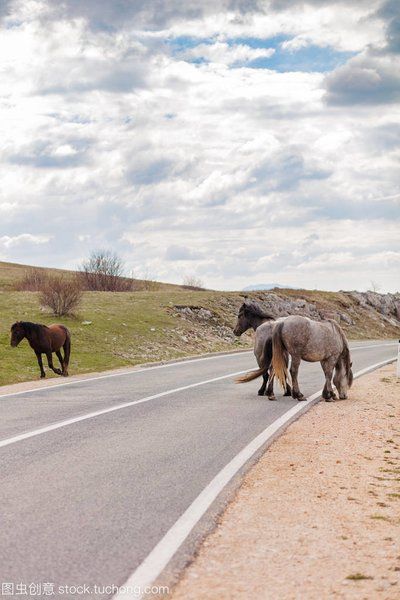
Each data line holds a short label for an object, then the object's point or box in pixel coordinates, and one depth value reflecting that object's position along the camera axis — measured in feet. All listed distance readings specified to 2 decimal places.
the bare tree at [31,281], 181.68
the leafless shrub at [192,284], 290.60
